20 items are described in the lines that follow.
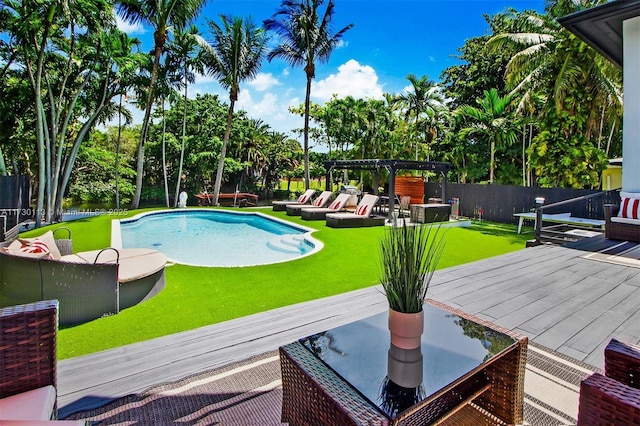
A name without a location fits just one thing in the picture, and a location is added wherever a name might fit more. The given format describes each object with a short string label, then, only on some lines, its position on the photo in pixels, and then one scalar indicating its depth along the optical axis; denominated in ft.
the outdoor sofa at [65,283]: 11.08
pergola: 36.78
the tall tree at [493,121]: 48.57
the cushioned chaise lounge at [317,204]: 42.16
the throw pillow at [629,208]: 19.65
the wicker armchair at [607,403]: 3.56
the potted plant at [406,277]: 5.21
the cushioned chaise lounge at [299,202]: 46.37
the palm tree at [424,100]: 68.80
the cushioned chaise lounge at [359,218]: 32.83
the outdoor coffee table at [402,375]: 4.65
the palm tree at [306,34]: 53.06
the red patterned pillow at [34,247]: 11.65
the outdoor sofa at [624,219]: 19.74
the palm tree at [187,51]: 50.60
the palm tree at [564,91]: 31.94
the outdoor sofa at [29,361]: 4.95
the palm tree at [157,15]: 44.21
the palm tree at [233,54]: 54.34
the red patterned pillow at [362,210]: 34.42
